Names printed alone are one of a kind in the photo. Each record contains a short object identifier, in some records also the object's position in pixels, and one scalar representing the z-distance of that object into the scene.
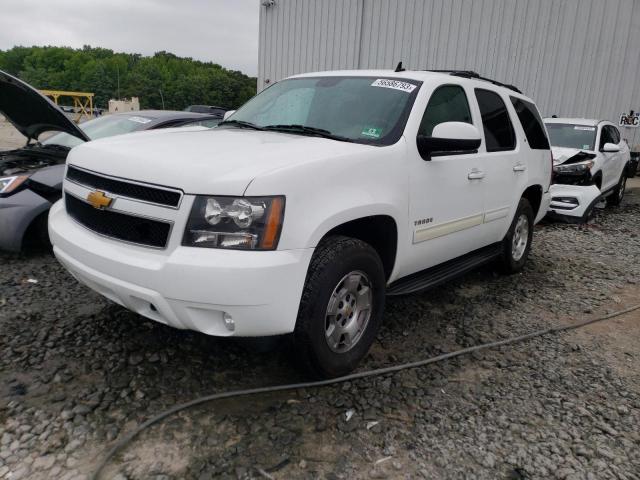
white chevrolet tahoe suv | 2.33
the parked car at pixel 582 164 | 7.97
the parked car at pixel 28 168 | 4.36
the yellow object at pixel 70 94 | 24.44
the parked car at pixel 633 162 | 11.97
